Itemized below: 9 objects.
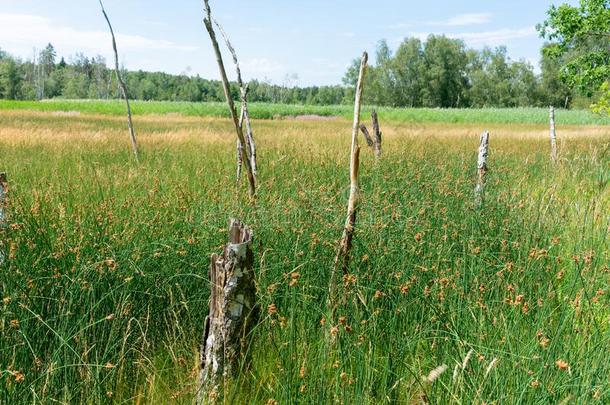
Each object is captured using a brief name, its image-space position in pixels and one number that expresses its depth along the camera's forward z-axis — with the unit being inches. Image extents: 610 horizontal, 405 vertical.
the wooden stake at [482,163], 237.2
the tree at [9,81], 3567.9
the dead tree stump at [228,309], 105.1
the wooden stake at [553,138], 412.9
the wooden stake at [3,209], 130.7
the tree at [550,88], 3654.0
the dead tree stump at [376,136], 372.2
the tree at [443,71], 3754.9
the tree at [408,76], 3801.7
